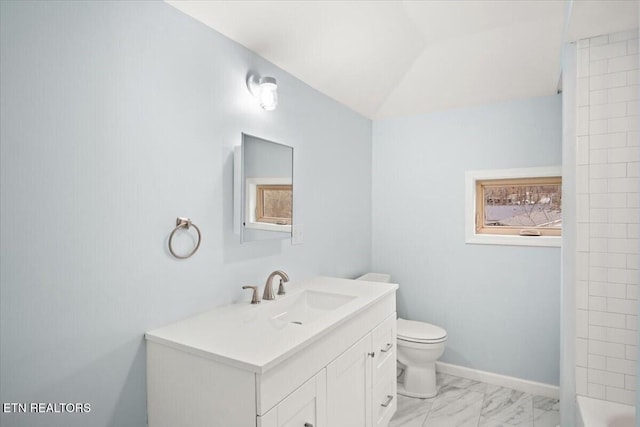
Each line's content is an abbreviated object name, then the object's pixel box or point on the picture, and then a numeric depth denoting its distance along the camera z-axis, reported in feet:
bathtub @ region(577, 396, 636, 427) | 5.39
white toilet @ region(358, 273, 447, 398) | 8.33
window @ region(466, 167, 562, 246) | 8.84
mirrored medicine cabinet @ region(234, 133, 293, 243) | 5.93
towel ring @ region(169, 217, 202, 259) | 4.97
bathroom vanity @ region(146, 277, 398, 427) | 3.84
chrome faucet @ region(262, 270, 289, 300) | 6.18
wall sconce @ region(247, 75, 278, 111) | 6.16
